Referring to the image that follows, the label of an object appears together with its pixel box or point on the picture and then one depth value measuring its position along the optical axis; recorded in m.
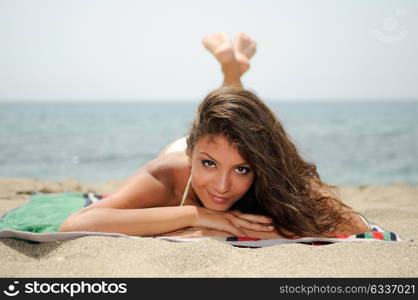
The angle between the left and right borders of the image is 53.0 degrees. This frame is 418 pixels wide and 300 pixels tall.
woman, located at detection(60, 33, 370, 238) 2.71
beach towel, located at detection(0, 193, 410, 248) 2.63
